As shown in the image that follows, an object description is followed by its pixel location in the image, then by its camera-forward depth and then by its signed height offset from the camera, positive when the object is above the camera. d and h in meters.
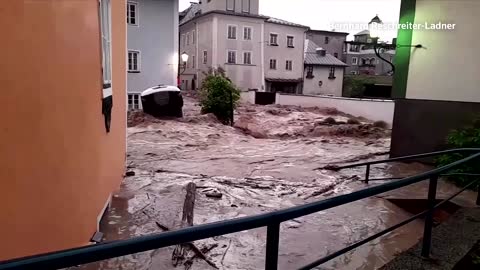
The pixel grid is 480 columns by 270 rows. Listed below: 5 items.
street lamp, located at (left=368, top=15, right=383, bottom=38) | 9.16 +1.23
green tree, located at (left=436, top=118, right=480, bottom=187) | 7.14 -1.31
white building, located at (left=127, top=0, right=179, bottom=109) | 20.92 +1.40
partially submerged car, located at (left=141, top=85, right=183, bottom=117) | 17.08 -1.50
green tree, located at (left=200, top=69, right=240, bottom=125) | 18.73 -1.28
